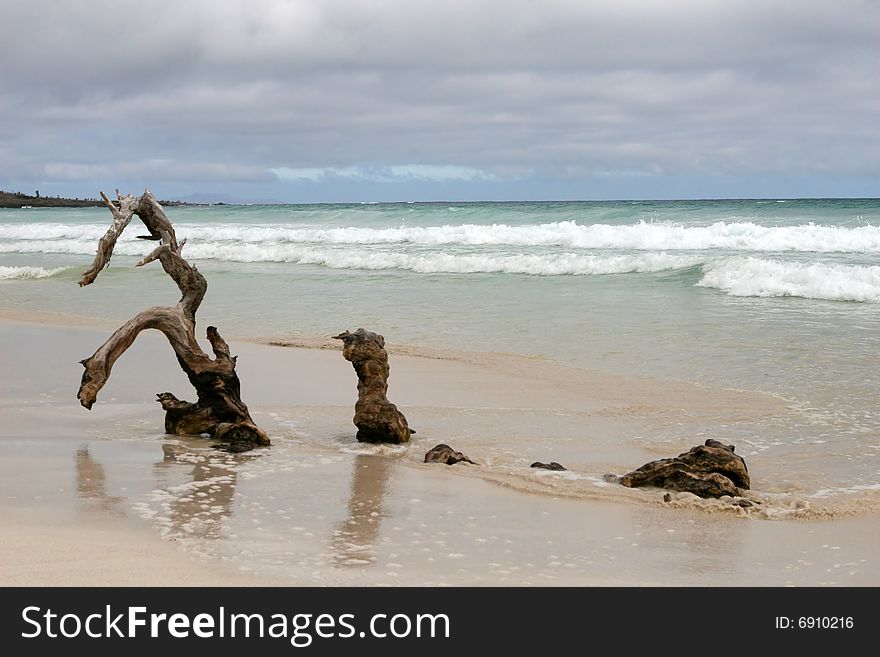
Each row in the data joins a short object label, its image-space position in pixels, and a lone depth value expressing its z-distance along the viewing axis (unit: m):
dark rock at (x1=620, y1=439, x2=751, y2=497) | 6.01
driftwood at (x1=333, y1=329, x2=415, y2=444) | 7.43
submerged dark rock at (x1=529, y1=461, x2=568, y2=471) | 6.64
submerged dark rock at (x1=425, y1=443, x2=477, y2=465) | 6.72
